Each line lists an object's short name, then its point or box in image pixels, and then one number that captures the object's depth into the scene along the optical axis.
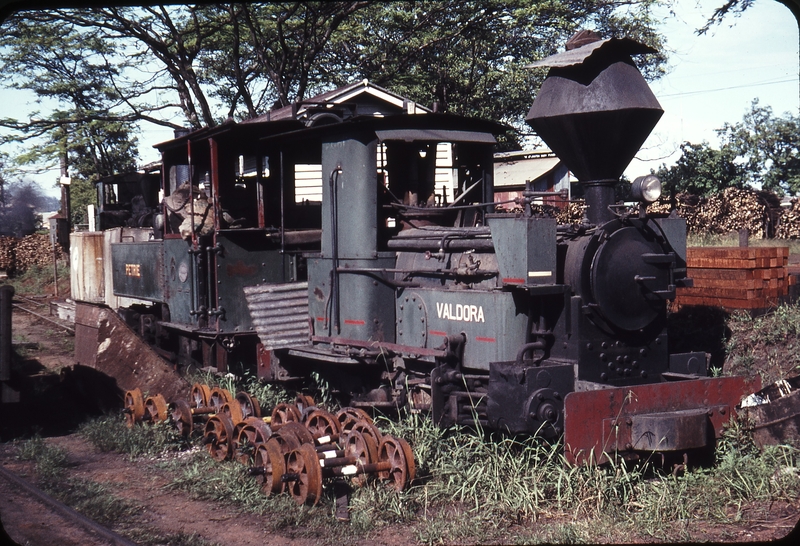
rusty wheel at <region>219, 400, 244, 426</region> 7.04
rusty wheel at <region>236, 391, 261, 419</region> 7.53
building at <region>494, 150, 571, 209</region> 24.30
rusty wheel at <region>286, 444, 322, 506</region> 5.46
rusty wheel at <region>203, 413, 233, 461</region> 6.77
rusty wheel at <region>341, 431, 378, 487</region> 5.77
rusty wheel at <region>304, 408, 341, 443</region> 6.40
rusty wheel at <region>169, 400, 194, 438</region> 7.42
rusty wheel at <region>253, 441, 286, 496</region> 5.72
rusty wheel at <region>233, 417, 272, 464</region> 6.42
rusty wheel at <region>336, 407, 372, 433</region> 6.30
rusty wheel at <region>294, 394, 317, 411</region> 7.36
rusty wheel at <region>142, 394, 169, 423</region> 7.63
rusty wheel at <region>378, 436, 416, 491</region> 5.58
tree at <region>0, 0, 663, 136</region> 18.45
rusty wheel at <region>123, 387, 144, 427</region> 7.84
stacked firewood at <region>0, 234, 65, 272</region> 25.56
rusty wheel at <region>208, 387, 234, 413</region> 7.43
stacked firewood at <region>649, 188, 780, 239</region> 18.08
